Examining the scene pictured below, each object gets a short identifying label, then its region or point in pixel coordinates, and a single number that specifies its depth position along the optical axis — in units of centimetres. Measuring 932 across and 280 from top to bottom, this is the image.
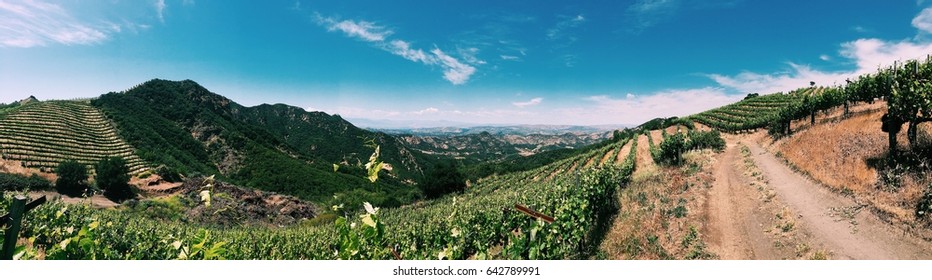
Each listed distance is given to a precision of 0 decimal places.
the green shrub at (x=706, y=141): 4028
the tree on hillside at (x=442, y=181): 6762
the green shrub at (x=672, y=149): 3153
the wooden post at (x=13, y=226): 319
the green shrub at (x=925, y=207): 1102
